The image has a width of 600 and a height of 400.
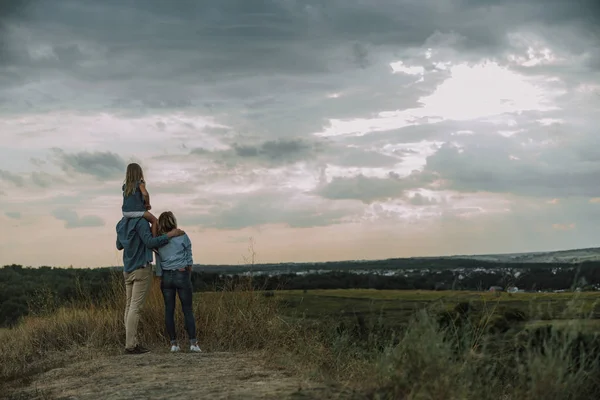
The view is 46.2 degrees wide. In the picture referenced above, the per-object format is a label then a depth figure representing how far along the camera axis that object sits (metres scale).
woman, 11.12
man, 11.12
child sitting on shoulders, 11.01
